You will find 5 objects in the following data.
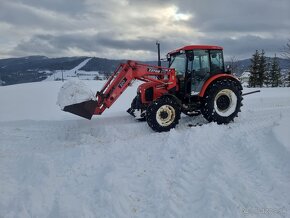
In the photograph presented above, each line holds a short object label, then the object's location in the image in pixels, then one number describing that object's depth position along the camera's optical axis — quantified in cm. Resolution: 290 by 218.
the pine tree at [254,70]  2681
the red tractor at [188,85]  647
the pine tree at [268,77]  2693
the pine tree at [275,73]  2774
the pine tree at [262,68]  2669
